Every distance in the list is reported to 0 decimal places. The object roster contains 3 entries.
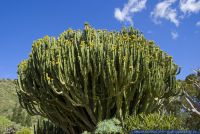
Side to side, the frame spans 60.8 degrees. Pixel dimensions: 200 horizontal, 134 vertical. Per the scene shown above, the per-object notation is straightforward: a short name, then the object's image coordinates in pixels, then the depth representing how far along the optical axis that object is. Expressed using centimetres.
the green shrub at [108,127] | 493
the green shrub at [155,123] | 434
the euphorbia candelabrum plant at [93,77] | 534
